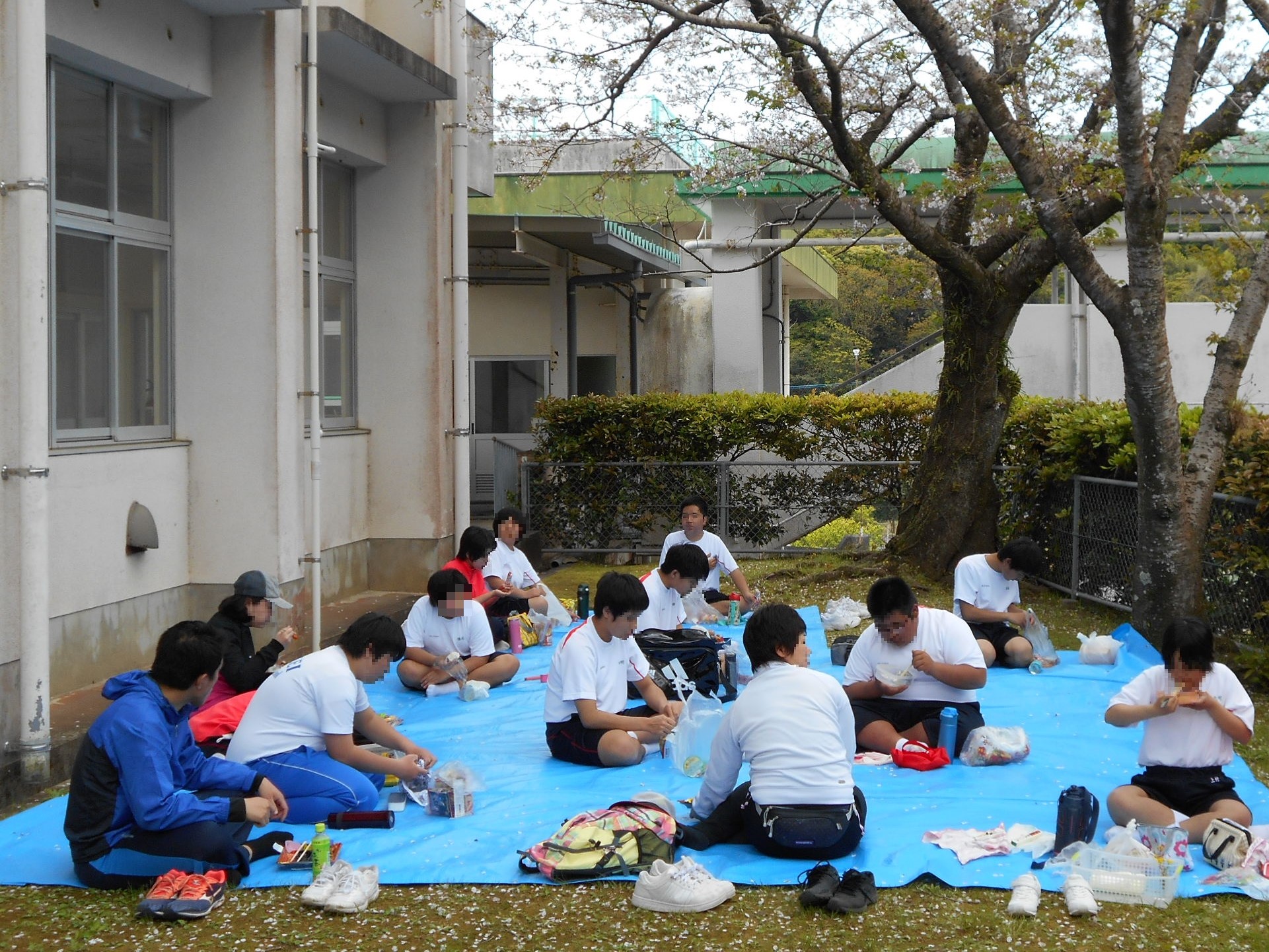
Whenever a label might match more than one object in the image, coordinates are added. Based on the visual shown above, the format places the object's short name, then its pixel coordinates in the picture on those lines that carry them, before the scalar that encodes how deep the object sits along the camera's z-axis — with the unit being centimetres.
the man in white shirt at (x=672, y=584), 842
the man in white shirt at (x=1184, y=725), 547
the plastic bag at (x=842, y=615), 1105
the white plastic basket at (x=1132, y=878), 486
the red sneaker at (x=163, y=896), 475
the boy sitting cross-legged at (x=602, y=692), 660
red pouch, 664
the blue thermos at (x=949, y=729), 674
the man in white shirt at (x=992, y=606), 919
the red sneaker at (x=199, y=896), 475
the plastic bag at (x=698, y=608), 1048
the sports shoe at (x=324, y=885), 485
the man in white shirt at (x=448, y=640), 856
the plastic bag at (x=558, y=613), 1116
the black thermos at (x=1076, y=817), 527
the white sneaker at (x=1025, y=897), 473
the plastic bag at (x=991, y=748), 668
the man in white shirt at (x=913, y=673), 674
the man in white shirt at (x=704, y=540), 1038
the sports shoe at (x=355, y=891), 483
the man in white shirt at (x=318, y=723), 576
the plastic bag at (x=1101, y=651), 929
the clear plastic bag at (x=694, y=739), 666
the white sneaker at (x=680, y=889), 484
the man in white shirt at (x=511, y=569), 1048
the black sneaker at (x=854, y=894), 480
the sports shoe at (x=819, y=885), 482
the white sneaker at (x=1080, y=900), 474
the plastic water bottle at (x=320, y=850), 512
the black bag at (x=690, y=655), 838
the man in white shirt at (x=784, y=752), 520
